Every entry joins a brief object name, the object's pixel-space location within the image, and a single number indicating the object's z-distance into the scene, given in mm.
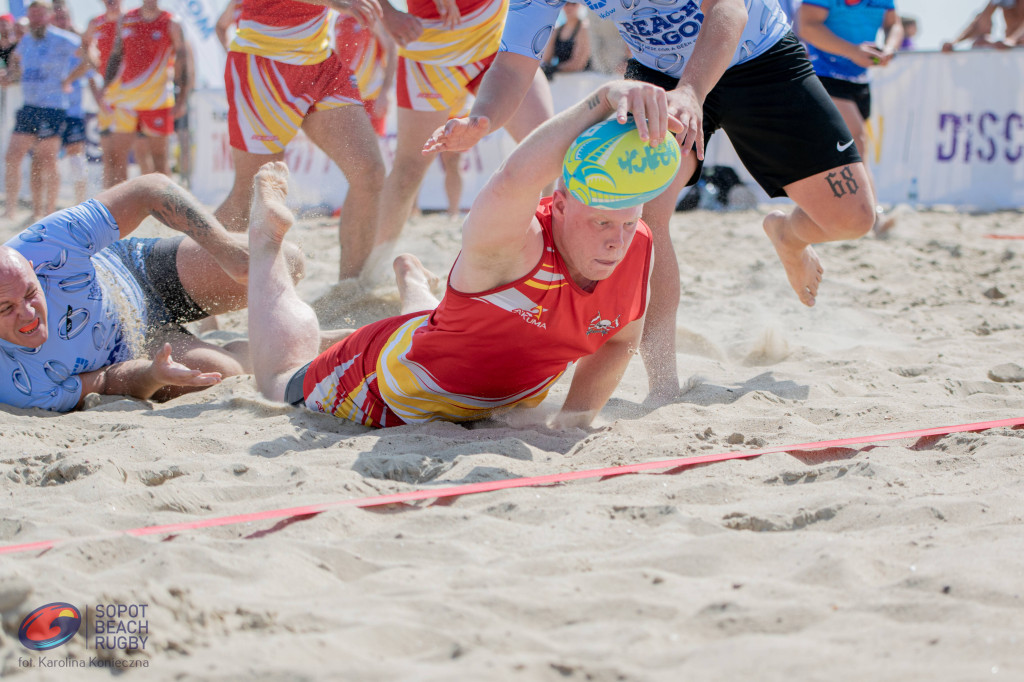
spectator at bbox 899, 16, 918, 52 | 21375
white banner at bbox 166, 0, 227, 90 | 21047
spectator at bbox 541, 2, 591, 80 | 18109
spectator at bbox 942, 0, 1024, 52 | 18203
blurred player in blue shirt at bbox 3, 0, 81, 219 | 15570
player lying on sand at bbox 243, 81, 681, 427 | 4211
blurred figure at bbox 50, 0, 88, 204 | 15805
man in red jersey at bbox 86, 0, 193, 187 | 14375
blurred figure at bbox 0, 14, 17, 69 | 17219
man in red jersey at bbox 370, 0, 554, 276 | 7926
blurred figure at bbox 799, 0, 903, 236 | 11477
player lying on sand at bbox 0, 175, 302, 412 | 6043
